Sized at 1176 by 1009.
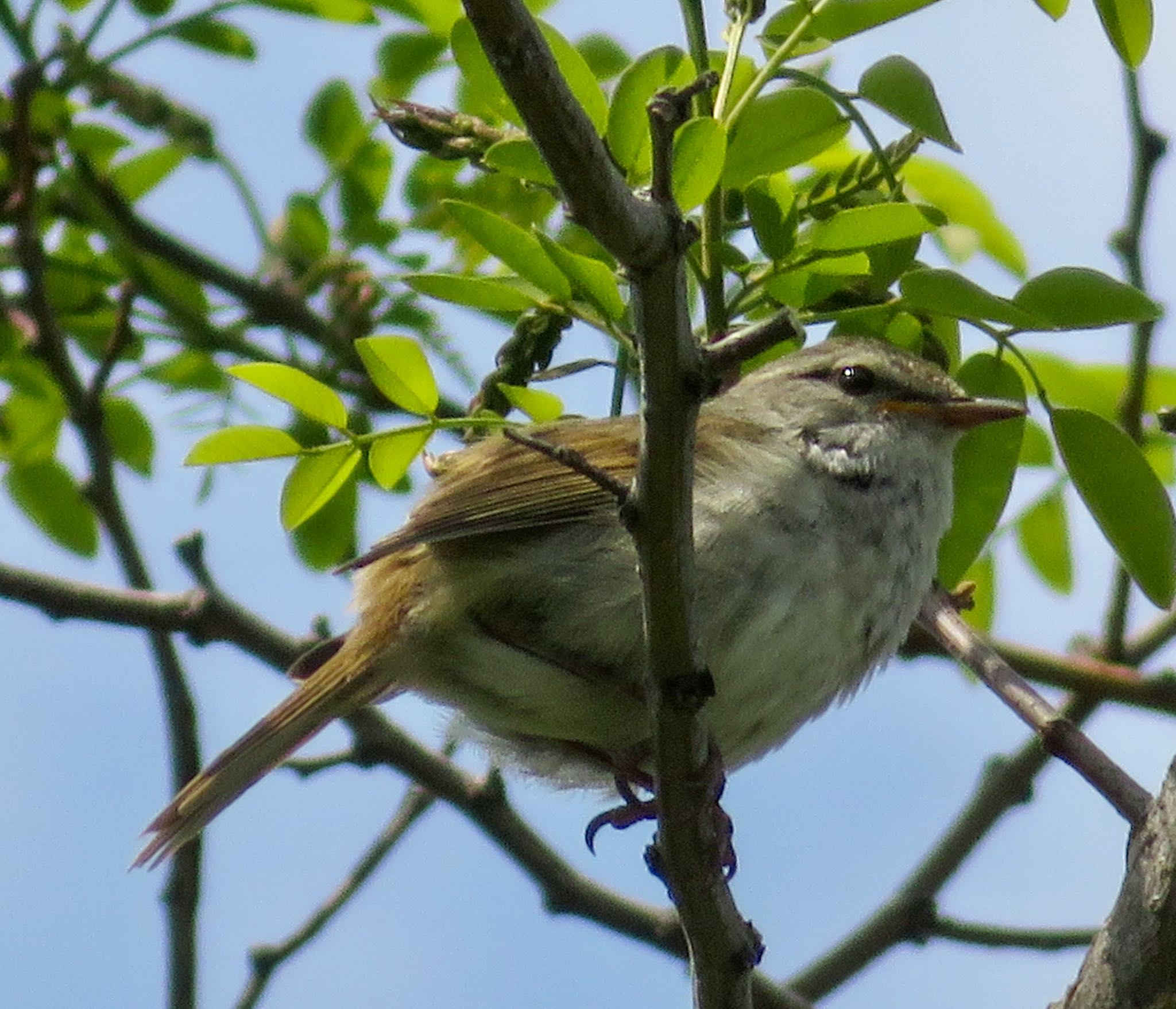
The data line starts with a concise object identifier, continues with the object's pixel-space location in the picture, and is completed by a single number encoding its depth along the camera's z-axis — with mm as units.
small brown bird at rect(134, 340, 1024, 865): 8086
